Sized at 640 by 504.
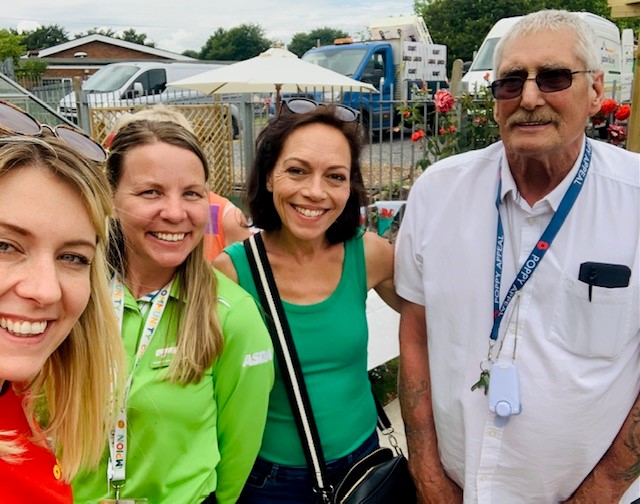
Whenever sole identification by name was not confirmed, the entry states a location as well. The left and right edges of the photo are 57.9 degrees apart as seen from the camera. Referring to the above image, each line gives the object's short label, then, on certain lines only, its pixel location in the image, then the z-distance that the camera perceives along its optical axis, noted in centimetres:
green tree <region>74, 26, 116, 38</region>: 7534
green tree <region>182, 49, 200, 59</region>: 8324
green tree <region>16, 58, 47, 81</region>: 2710
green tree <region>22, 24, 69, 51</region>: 7306
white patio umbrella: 805
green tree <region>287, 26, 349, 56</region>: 8300
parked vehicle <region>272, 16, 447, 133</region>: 1591
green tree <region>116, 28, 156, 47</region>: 7332
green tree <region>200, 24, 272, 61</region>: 7531
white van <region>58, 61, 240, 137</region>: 1369
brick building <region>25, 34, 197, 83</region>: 4585
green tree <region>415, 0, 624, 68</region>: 3547
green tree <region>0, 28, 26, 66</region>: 2966
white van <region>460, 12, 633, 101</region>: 1284
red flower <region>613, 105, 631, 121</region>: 476
